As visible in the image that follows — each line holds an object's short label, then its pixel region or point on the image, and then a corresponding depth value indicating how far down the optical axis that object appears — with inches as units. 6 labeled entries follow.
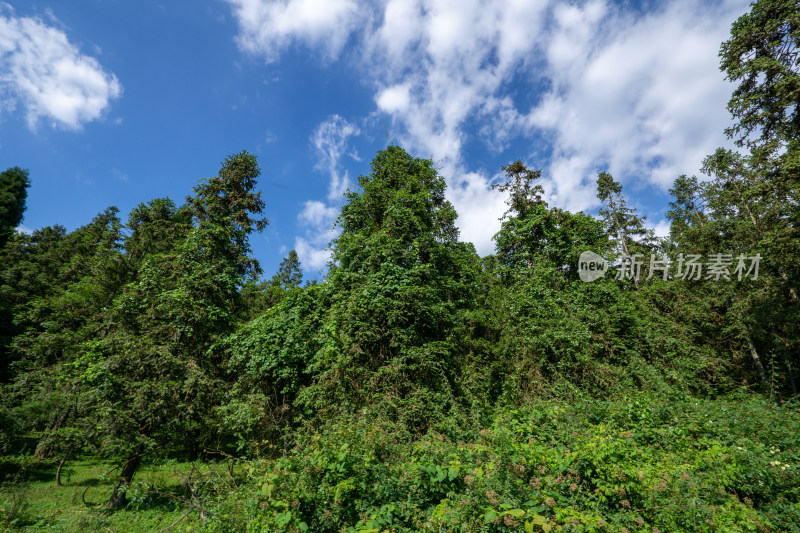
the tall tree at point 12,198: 1104.8
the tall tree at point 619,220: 1128.8
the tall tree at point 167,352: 421.1
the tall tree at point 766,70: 433.1
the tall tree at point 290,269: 1840.4
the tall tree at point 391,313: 392.8
